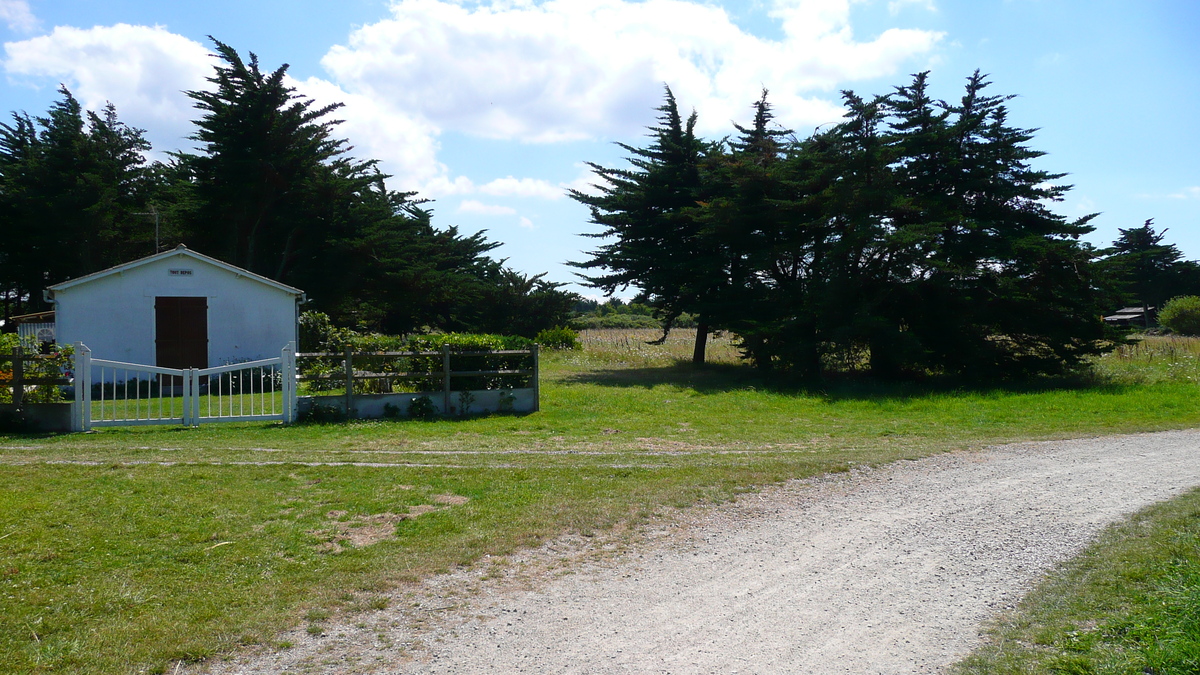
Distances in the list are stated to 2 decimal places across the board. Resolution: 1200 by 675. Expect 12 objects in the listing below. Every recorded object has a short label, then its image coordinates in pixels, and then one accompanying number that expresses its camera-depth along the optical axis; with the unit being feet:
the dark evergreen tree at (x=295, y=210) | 100.42
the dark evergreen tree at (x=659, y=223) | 94.43
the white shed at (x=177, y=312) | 58.75
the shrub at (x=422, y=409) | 44.83
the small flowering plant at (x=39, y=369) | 38.78
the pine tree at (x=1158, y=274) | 184.65
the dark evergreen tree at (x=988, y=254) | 67.92
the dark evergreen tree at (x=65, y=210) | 106.42
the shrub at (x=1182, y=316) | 134.62
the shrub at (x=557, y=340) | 120.47
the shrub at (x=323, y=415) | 42.37
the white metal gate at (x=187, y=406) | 38.88
